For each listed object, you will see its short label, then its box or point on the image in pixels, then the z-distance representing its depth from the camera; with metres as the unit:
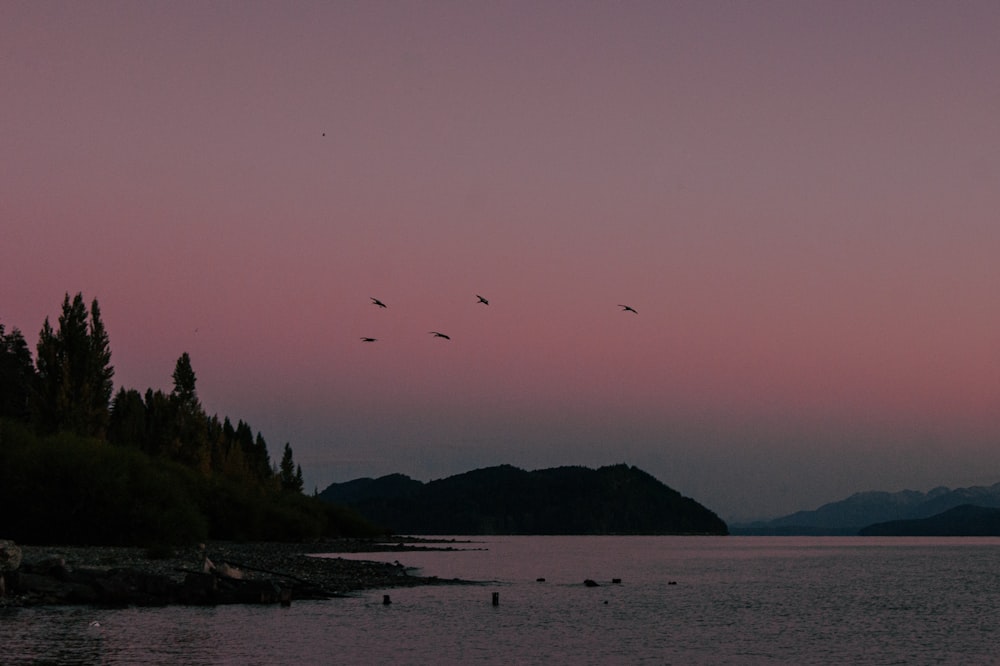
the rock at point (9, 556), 55.64
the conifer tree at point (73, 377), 120.19
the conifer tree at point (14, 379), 150.12
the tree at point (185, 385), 168.60
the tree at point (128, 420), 153.00
